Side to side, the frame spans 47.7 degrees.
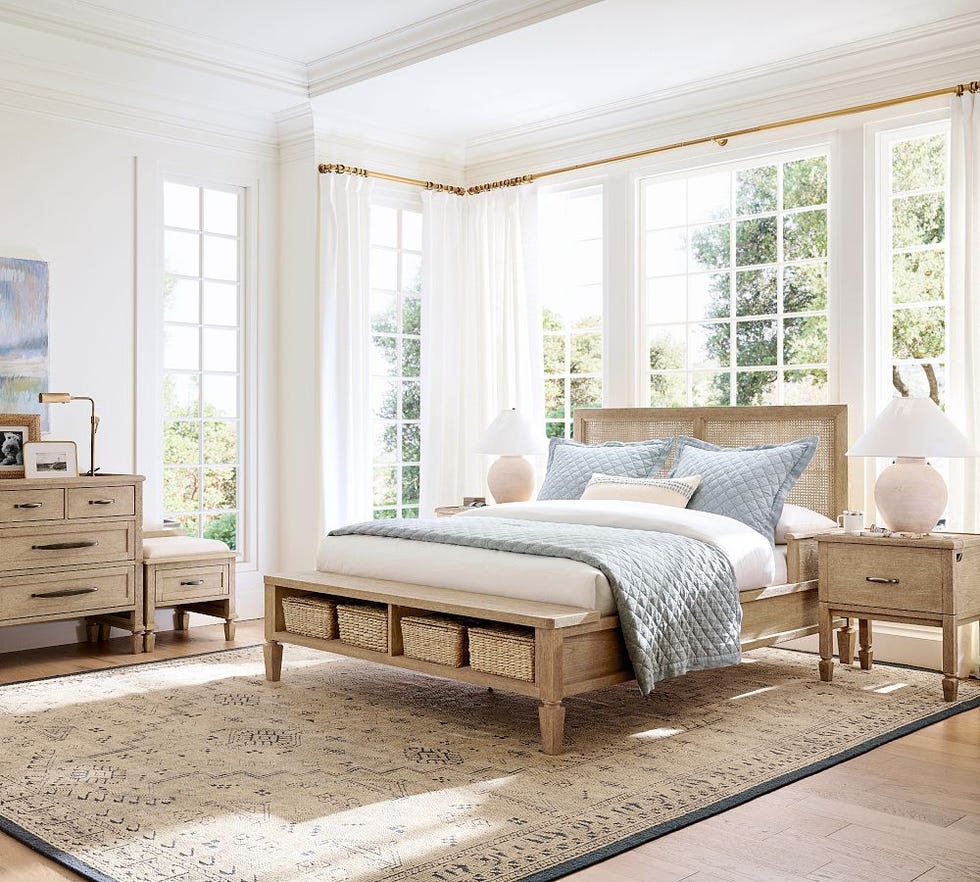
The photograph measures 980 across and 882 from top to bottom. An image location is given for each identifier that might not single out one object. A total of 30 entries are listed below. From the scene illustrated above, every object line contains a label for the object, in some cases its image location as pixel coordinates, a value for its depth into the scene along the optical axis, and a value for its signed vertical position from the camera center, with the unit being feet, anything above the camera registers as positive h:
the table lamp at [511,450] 19.36 -0.23
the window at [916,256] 16.02 +2.64
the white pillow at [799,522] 15.34 -1.22
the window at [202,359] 19.29 +1.40
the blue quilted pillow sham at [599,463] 17.25 -0.42
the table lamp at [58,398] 16.35 +0.60
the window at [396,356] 21.27 +1.58
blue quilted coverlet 11.73 -1.65
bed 11.32 -1.82
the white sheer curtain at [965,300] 14.96 +1.84
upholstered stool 17.04 -2.19
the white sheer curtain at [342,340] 19.95 +1.77
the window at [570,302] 20.51 +2.53
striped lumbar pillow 15.72 -0.77
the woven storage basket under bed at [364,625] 13.17 -2.26
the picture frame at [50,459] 16.05 -0.30
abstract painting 16.87 +1.63
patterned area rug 8.57 -3.19
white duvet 11.87 -1.46
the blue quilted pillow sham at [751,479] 15.19 -0.60
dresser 15.53 -1.62
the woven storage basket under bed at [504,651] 11.44 -2.26
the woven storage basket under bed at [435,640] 12.30 -2.29
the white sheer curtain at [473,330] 20.99 +2.08
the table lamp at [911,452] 13.75 -0.21
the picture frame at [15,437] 16.07 +0.02
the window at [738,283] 17.51 +2.54
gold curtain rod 15.75 +4.90
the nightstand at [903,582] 13.33 -1.83
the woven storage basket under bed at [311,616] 13.89 -2.27
